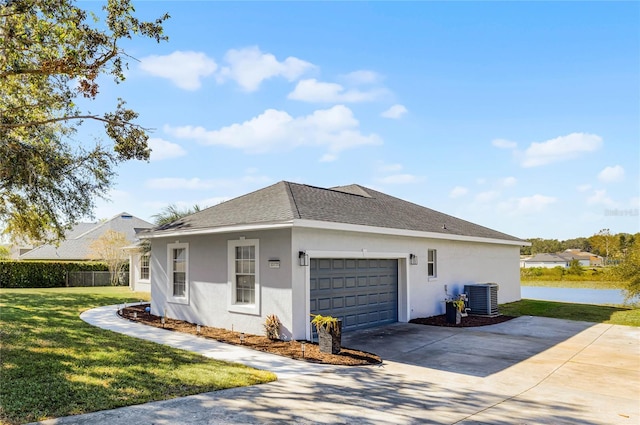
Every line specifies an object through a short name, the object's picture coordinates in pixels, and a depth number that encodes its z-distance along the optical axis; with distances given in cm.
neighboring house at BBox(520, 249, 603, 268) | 5831
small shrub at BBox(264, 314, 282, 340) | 1033
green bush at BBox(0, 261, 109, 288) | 2755
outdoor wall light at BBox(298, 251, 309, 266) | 1026
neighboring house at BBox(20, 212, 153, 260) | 3766
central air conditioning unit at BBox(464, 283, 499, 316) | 1539
